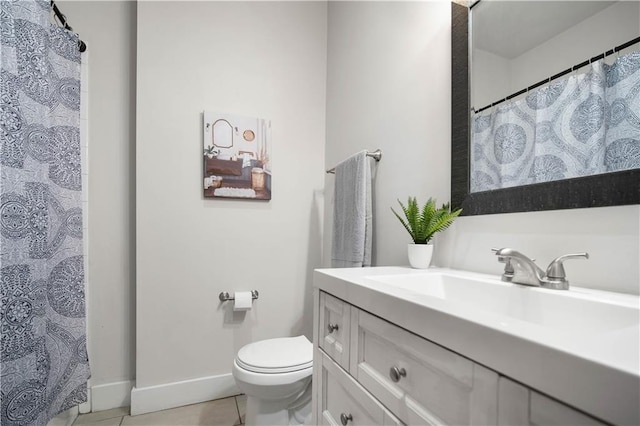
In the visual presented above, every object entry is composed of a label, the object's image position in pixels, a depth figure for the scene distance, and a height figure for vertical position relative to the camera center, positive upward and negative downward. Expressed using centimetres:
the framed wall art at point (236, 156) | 182 +37
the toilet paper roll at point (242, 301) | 179 -53
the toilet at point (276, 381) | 125 -71
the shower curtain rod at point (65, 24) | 143 +98
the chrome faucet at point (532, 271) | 69 -14
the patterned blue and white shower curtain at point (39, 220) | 100 -3
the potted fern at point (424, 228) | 105 -5
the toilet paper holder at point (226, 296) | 182 -51
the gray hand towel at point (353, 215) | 143 +0
